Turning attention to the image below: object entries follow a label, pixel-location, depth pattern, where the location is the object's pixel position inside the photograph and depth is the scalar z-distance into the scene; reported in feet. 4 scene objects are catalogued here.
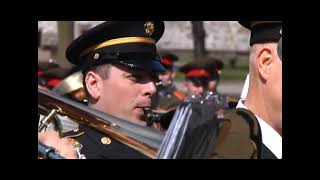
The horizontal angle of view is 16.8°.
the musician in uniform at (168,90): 39.57
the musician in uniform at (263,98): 10.92
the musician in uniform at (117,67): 14.73
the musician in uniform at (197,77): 43.63
